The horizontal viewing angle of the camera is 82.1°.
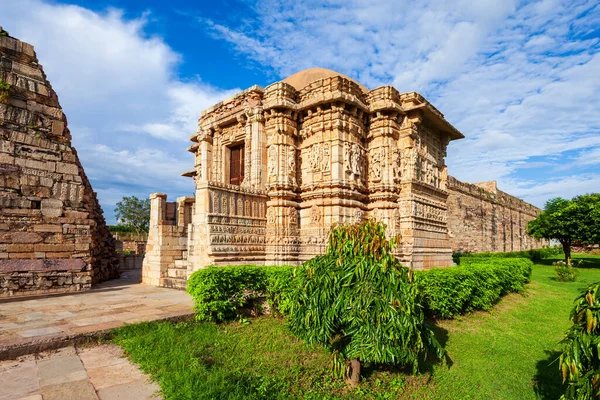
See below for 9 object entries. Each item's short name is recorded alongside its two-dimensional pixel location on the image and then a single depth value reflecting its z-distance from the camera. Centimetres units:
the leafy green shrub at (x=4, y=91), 830
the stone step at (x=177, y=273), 961
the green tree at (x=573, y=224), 1976
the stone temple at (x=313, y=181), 923
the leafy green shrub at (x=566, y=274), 1427
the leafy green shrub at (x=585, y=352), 264
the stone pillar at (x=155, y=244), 1009
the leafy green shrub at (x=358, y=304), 405
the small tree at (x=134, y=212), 4230
